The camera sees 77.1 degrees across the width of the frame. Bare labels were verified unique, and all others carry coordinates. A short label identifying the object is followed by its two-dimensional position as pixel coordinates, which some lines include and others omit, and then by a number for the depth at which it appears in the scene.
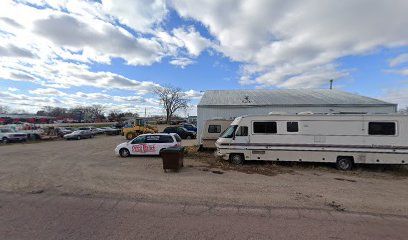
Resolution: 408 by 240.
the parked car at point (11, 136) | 27.44
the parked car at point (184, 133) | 32.53
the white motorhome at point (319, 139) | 11.55
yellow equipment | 33.06
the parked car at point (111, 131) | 43.06
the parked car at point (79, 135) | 32.69
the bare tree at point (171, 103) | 90.94
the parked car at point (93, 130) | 36.84
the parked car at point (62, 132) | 35.32
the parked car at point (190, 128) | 35.42
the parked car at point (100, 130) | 41.46
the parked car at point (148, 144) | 15.45
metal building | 22.08
